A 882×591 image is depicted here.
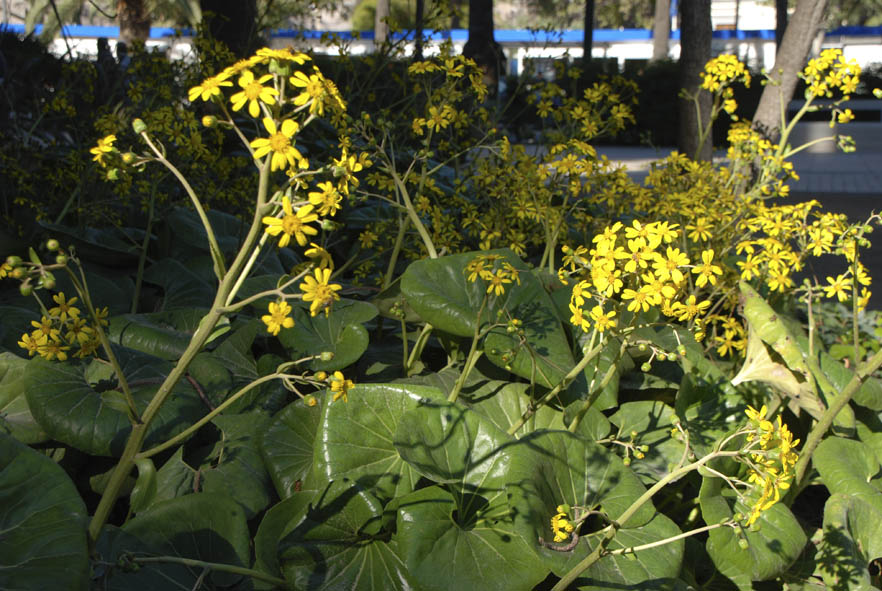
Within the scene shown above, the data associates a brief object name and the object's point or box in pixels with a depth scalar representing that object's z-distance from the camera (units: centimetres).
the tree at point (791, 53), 494
